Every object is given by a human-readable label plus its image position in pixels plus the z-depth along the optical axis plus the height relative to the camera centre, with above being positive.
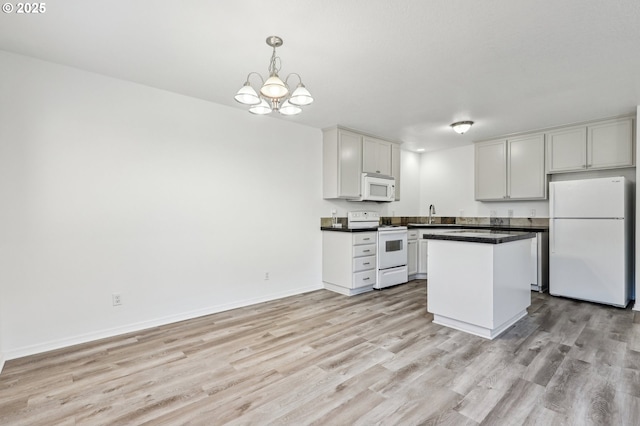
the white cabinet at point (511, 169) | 4.60 +0.71
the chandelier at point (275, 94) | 2.07 +0.85
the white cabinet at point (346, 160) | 4.52 +0.83
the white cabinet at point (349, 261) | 4.29 -0.71
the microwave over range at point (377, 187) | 4.80 +0.42
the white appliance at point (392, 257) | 4.57 -0.69
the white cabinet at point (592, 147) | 3.92 +0.92
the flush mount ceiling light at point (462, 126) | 4.18 +1.22
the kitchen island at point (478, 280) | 2.78 -0.67
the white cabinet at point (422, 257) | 5.31 -0.78
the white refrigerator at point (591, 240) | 3.67 -0.34
